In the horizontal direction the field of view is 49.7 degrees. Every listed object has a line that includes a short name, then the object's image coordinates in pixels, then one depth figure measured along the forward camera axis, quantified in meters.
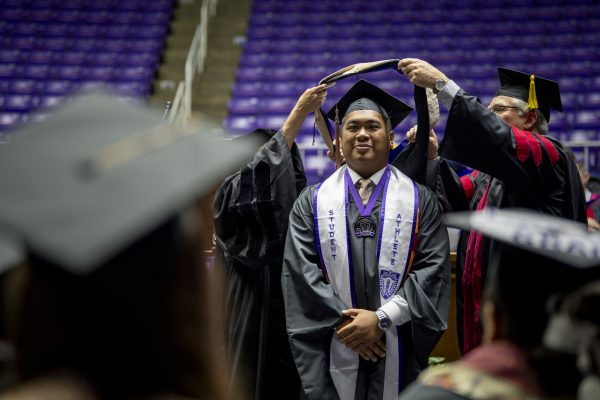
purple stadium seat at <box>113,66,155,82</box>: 10.09
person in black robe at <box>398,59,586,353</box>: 3.07
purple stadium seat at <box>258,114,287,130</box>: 9.12
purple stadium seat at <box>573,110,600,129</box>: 8.62
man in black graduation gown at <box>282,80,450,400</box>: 3.08
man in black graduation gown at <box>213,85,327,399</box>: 3.58
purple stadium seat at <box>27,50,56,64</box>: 10.65
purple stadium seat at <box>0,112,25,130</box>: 9.00
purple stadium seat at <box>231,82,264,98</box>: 10.15
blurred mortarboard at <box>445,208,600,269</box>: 1.19
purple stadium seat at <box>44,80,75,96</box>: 9.79
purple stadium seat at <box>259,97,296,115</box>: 9.44
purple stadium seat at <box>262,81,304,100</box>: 9.89
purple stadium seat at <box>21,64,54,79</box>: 10.31
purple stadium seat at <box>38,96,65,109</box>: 9.47
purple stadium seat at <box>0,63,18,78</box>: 10.32
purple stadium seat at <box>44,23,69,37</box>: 11.41
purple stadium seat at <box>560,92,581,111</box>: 8.95
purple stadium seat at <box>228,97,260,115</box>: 9.58
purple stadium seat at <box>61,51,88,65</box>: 10.62
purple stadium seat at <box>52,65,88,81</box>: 10.23
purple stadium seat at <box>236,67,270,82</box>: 10.61
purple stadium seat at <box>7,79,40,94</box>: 9.91
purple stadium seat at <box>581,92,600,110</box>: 8.98
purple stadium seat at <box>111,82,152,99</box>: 9.71
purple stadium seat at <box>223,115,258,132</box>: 9.16
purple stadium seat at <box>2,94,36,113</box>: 9.48
